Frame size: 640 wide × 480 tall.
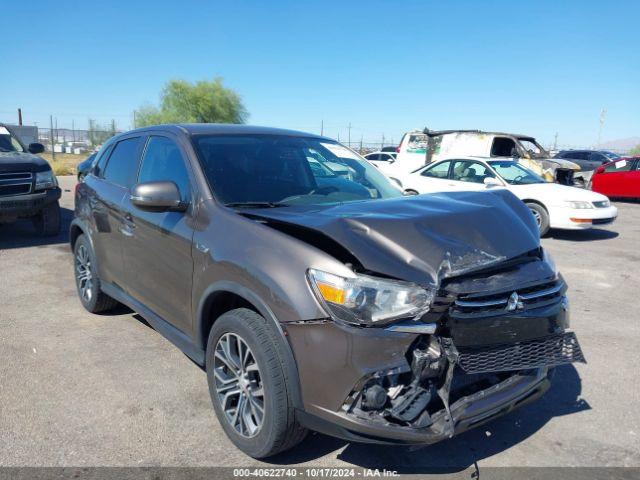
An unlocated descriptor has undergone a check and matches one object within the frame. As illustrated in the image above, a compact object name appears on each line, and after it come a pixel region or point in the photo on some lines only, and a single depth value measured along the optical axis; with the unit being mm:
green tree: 44250
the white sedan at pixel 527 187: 9531
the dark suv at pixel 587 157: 23328
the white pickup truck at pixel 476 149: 13249
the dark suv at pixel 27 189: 7516
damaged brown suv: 2230
